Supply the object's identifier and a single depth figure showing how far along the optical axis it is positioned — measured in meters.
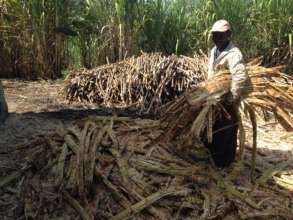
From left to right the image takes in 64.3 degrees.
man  1.85
